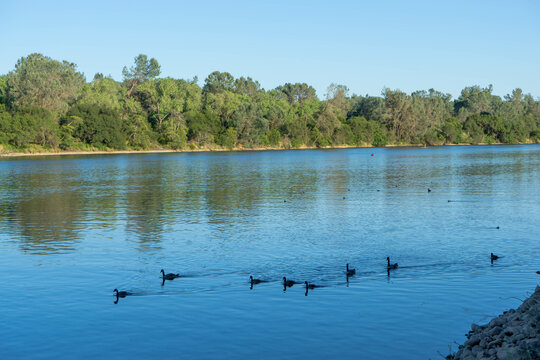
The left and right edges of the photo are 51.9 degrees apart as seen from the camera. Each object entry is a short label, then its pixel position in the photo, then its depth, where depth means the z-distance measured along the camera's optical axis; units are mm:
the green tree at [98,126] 153125
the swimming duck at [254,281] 21027
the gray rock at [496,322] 14261
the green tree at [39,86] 146875
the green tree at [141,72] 192375
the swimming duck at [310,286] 20417
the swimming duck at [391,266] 22727
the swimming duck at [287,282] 20506
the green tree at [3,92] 152625
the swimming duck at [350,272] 21873
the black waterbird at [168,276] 21634
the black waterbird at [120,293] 19731
